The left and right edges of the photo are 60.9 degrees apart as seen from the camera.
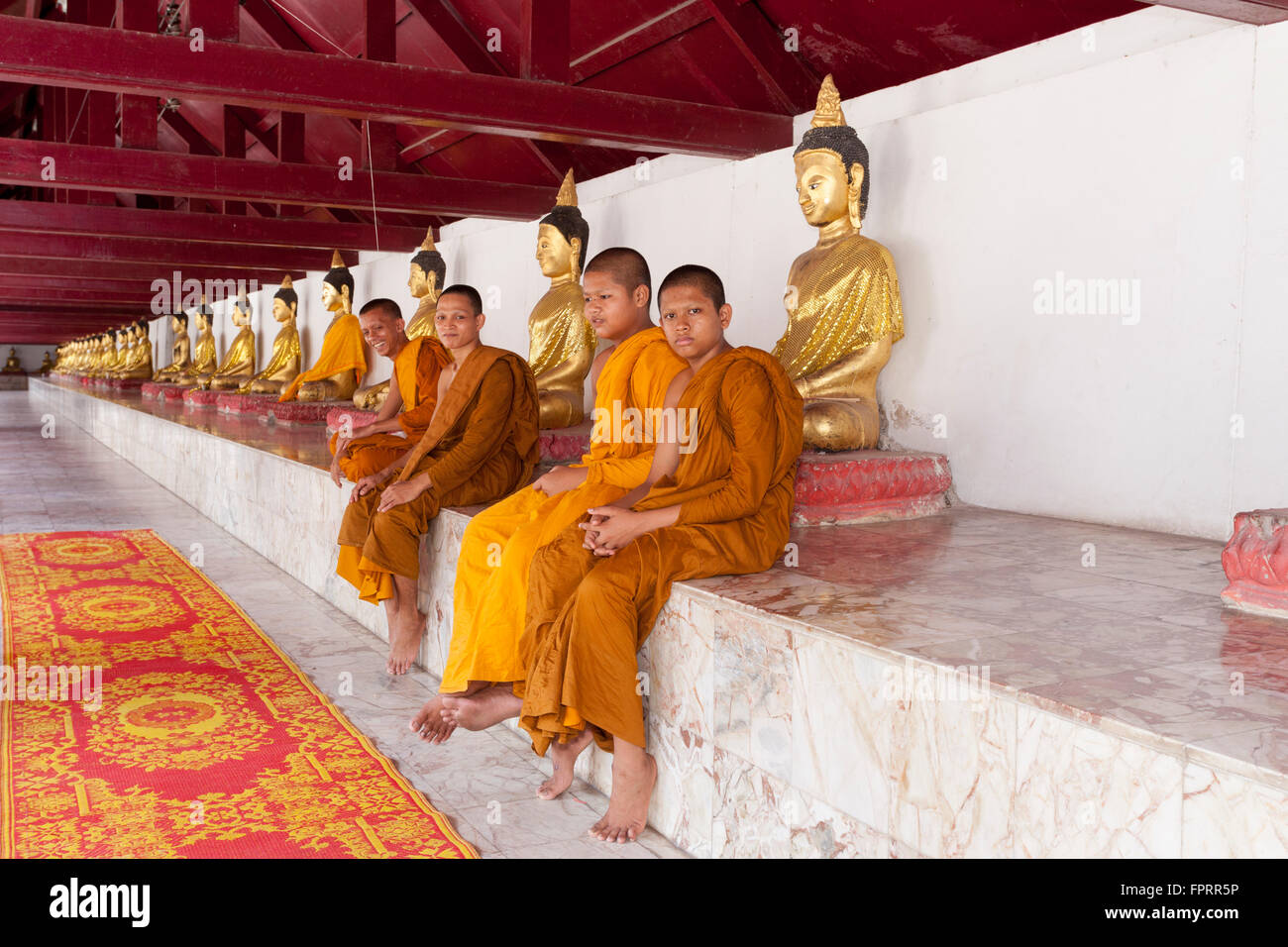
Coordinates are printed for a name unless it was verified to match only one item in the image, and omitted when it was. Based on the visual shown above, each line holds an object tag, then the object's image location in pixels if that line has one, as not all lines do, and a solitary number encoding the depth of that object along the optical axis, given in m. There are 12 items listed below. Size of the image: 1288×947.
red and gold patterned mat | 2.27
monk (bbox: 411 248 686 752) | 2.71
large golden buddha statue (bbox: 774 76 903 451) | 3.88
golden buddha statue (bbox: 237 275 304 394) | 9.88
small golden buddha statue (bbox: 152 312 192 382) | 15.69
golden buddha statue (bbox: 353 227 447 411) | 7.41
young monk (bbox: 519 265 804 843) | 2.27
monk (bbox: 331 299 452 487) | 4.05
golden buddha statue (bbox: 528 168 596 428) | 5.39
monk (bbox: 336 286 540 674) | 3.62
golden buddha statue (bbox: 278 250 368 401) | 8.18
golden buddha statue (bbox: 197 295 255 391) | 11.86
